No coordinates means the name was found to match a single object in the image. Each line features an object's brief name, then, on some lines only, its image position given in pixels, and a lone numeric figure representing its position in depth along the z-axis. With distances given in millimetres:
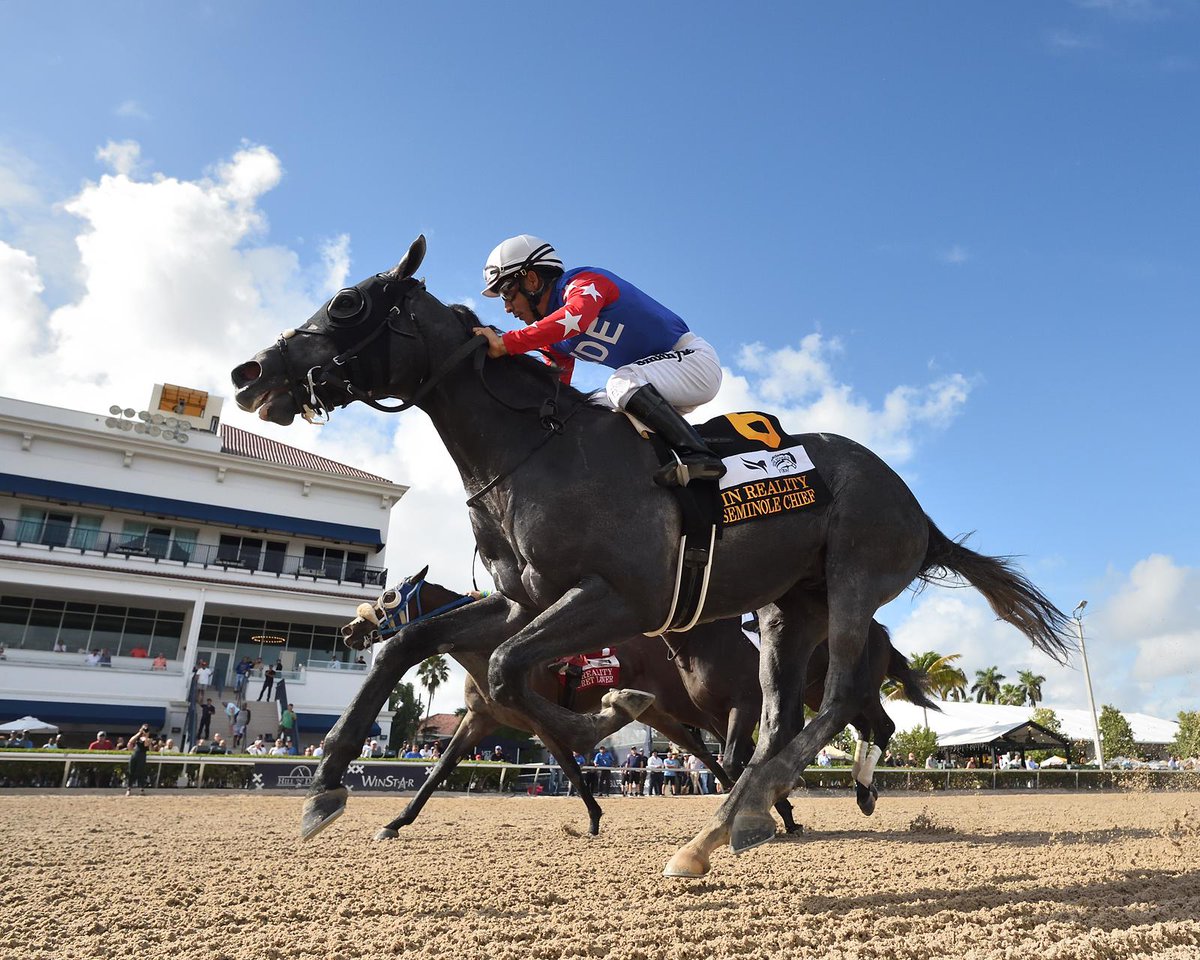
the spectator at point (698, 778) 22270
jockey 4035
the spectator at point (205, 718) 26375
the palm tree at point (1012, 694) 89875
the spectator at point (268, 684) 30859
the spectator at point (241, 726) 26442
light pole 35969
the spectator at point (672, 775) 21547
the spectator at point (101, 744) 22141
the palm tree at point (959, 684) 55281
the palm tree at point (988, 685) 96875
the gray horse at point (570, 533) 3664
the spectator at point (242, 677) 31641
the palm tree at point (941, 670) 52594
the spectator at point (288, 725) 26056
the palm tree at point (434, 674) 71625
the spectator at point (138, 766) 17406
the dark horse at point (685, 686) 7293
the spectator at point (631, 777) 22250
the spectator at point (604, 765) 22650
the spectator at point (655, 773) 21953
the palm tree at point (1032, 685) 95812
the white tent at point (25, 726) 25812
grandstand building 30328
